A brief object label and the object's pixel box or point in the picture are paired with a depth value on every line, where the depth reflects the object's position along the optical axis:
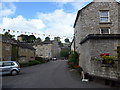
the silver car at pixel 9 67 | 12.08
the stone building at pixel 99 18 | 15.68
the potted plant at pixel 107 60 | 8.81
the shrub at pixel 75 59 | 19.22
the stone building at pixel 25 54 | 27.38
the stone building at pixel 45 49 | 60.94
